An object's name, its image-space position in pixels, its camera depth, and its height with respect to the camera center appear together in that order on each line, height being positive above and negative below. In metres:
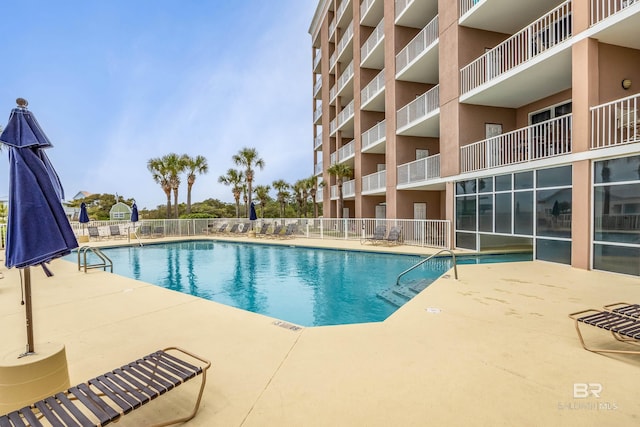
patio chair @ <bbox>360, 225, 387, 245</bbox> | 15.03 -1.09
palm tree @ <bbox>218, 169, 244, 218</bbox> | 30.34 +3.30
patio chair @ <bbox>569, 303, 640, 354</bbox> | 3.23 -1.24
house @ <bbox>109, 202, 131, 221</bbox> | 35.58 +0.31
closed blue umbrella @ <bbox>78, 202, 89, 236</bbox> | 18.06 -0.01
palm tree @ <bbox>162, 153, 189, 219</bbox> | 25.66 +3.89
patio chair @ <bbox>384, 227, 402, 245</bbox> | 14.52 -1.14
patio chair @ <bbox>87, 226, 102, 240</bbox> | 18.74 -1.04
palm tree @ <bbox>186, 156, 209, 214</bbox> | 27.44 +4.05
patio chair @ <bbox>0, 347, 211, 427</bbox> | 1.99 -1.30
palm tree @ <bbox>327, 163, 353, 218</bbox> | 22.55 +3.12
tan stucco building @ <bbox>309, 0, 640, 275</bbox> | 7.61 +3.52
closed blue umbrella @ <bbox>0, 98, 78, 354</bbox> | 2.59 +0.08
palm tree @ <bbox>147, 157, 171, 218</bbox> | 25.86 +3.50
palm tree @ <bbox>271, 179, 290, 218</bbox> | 33.12 +2.64
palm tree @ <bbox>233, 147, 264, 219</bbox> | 29.19 +4.99
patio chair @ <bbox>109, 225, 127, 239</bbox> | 19.03 -1.07
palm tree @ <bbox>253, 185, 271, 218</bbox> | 33.03 +2.22
